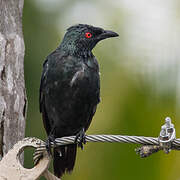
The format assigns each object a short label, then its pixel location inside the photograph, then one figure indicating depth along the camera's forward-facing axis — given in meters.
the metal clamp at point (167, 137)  6.53
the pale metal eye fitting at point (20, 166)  7.34
